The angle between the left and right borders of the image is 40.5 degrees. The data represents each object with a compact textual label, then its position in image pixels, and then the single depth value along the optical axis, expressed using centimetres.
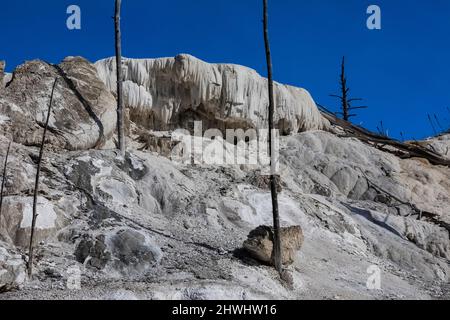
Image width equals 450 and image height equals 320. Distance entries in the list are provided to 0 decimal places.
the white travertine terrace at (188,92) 1691
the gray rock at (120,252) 971
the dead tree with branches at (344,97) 2700
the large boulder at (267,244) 1044
